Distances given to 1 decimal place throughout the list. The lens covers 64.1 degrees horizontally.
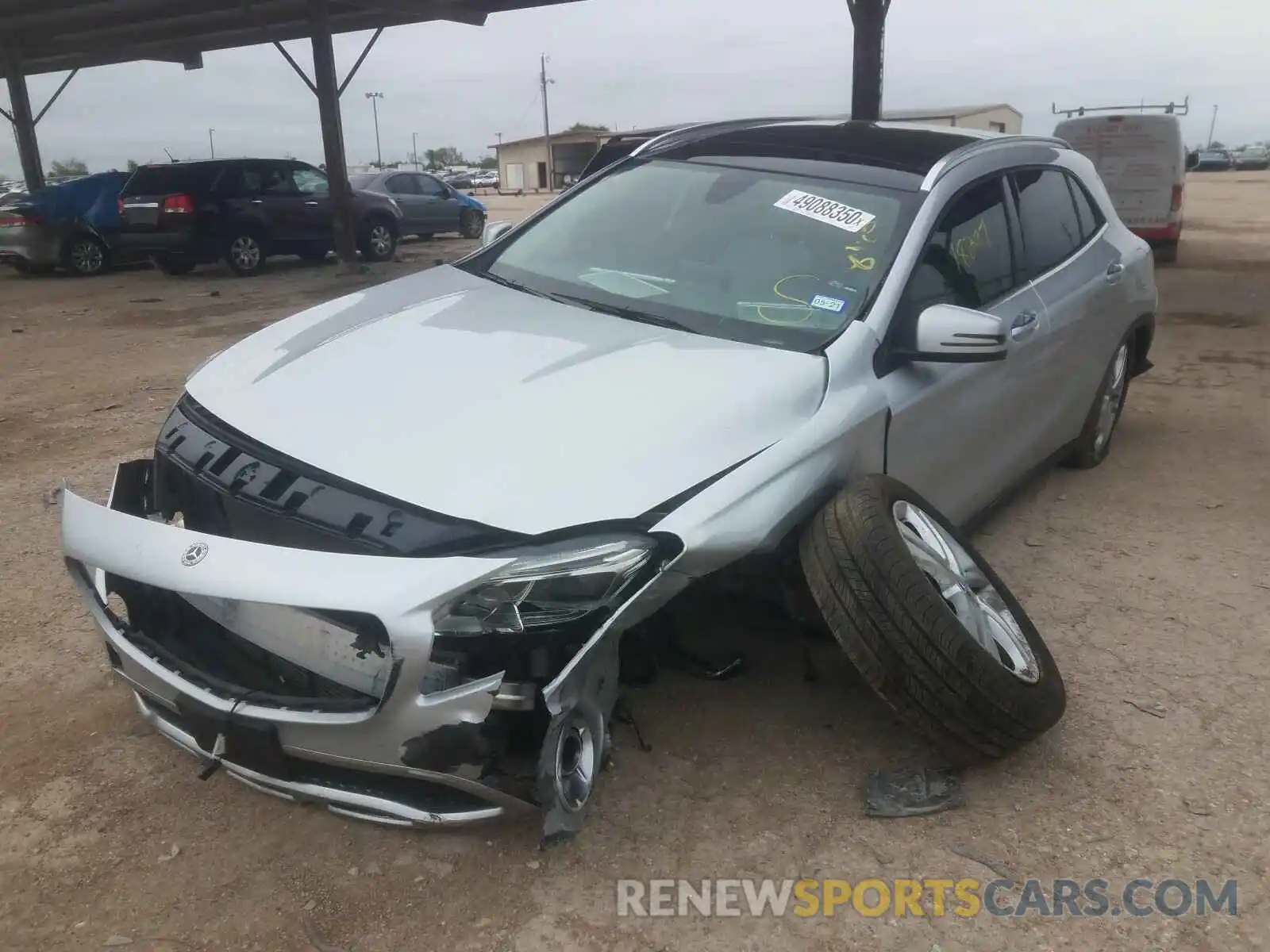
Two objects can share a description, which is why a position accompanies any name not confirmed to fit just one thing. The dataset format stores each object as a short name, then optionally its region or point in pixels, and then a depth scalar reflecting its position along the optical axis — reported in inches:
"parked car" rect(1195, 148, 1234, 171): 2118.6
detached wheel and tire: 95.3
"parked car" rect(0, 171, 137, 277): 582.6
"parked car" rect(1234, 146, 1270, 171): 2223.9
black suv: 540.4
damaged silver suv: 81.4
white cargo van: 518.6
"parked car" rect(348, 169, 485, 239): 719.7
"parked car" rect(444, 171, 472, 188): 2597.4
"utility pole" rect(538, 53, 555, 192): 2519.7
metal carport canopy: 593.0
